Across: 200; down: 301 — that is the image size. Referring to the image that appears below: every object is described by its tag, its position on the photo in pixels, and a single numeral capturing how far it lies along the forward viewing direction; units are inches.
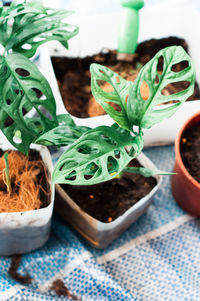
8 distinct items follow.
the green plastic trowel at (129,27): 29.9
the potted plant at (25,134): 21.0
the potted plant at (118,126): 19.1
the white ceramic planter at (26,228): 23.3
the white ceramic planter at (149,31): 34.9
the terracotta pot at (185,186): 27.3
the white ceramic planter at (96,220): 26.3
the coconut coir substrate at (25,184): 24.6
